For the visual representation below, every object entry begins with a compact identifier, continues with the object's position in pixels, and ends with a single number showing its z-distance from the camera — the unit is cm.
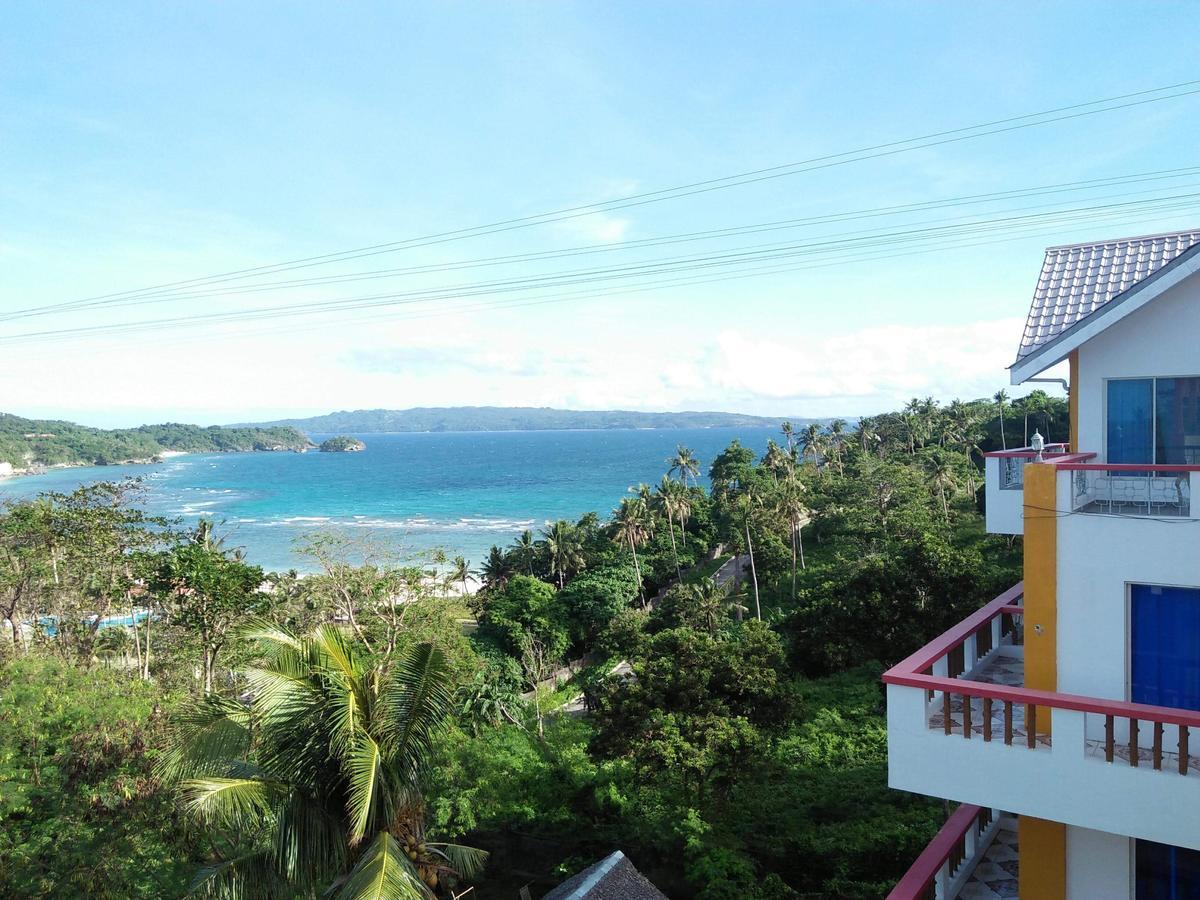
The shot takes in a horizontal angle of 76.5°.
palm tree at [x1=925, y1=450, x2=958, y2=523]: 5188
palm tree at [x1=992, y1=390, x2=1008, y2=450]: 6378
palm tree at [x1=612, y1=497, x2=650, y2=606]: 5256
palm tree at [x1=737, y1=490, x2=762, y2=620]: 4548
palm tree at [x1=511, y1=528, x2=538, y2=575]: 5594
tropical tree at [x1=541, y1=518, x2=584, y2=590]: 5403
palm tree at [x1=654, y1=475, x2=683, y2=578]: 5566
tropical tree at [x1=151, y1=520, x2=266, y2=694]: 2547
